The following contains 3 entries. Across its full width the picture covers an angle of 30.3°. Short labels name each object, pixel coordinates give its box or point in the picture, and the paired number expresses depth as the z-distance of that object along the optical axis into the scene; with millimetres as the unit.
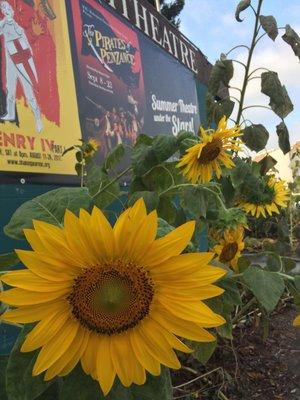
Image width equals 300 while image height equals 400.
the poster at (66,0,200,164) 2795
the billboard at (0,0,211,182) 2143
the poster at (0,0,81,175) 2086
